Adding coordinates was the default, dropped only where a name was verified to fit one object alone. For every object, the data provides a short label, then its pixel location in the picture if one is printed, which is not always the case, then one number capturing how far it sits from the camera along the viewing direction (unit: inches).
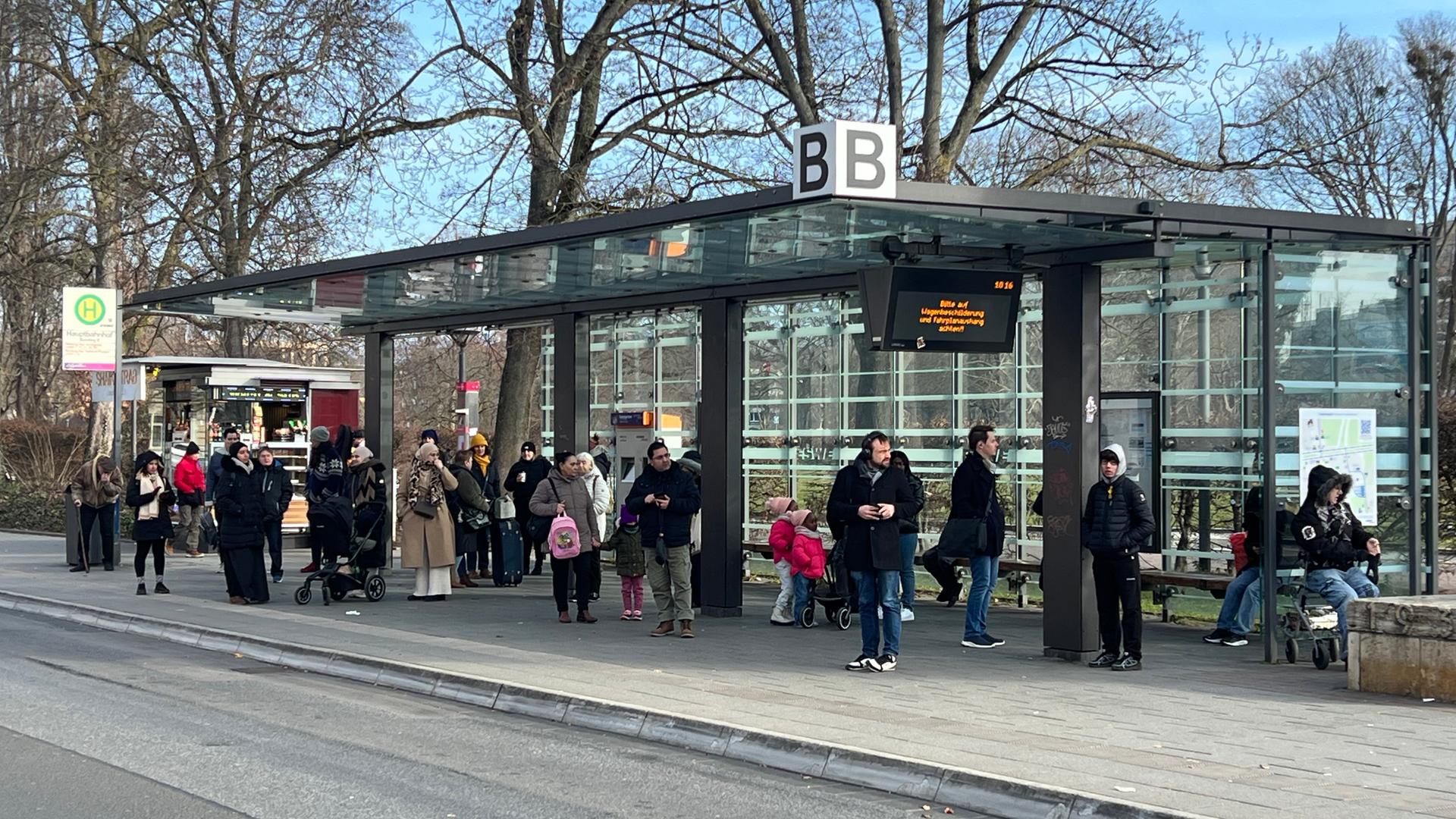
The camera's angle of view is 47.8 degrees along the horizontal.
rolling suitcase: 767.7
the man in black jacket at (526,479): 728.3
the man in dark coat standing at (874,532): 450.6
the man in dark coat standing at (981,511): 525.7
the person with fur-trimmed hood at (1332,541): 472.7
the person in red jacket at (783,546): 581.9
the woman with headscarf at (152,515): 715.4
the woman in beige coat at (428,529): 662.5
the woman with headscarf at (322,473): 759.7
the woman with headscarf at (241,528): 647.1
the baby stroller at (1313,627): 465.4
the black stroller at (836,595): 578.2
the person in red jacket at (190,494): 911.0
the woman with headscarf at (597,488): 606.5
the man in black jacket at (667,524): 543.2
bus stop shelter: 478.0
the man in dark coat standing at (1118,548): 460.4
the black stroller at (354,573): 666.2
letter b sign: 394.9
